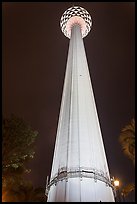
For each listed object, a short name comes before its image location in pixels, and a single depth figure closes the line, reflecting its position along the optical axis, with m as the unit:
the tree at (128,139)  27.17
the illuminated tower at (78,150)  25.72
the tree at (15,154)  27.52
